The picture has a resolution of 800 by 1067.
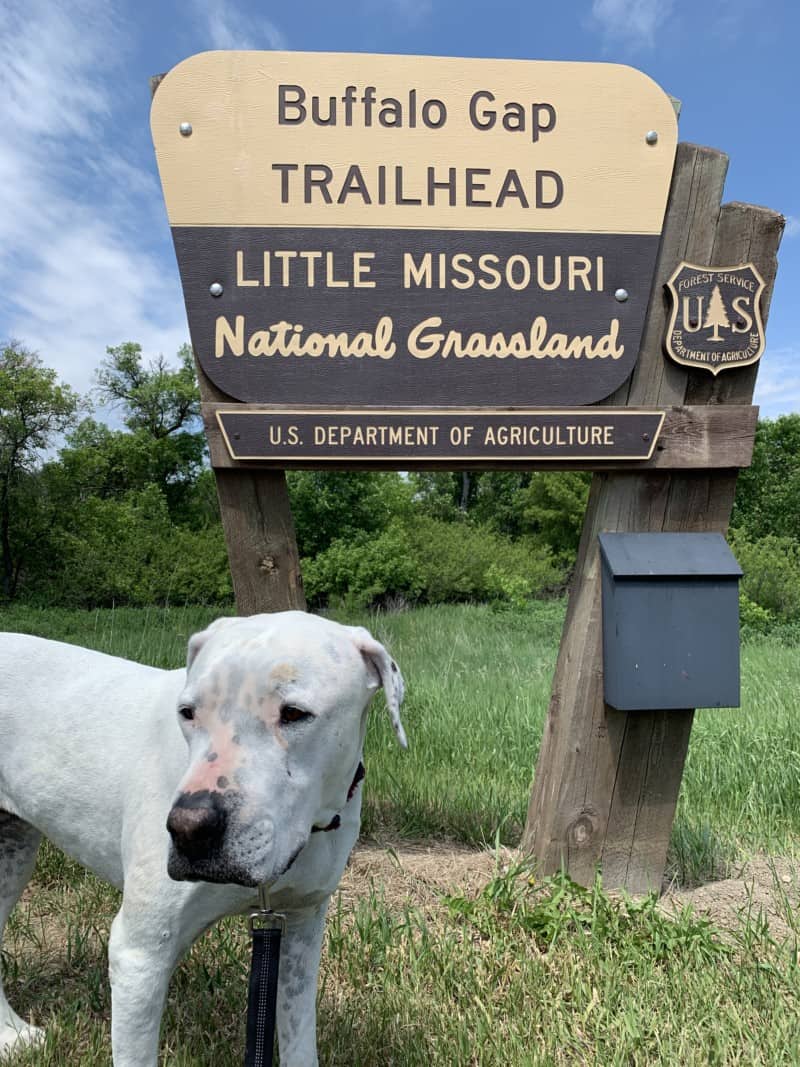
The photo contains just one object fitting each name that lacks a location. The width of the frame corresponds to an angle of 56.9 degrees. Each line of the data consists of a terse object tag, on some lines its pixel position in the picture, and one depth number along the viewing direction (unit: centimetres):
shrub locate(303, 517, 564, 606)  1652
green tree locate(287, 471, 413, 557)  1780
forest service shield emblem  289
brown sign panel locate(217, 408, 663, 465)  271
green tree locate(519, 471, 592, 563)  2359
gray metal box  284
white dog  127
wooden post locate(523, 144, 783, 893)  293
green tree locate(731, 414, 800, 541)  2889
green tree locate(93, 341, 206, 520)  2380
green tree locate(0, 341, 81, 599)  1756
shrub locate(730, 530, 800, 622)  1584
